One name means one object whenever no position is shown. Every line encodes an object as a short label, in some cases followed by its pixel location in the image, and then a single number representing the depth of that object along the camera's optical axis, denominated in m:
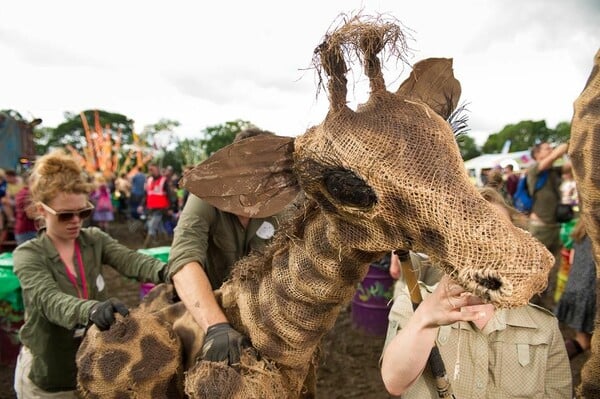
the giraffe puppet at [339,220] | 1.06
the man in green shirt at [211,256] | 1.71
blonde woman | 2.41
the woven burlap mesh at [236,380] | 1.55
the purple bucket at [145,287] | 4.31
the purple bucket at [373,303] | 5.18
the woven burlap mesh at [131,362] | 1.73
